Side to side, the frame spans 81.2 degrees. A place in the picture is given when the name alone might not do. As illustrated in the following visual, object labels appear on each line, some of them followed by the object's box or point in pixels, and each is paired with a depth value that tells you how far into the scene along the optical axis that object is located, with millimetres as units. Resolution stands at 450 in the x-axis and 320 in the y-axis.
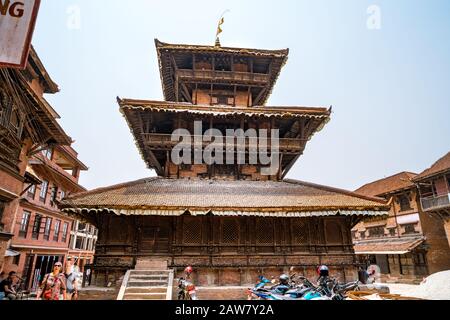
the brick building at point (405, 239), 26203
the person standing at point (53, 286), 7156
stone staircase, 8848
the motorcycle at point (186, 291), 8868
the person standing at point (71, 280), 8539
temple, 11141
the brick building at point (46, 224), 22375
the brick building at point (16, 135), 12117
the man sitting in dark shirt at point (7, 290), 9255
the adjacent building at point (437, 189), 23422
